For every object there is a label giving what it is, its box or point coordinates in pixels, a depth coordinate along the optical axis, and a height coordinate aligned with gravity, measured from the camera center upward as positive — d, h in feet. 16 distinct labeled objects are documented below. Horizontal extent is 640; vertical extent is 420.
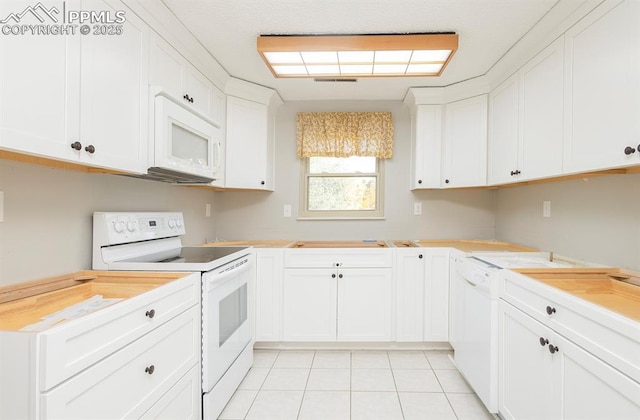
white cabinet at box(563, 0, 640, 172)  4.00 +1.91
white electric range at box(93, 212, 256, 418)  5.10 -1.16
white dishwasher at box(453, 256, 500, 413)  5.56 -2.42
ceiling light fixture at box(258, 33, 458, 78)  6.08 +3.45
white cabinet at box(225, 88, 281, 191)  8.54 +2.03
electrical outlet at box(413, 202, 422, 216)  10.01 +0.09
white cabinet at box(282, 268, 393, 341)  8.28 -2.63
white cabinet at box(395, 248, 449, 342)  8.31 -2.37
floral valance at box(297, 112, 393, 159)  9.84 +2.51
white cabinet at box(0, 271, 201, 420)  2.63 -1.62
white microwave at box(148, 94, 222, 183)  5.10 +1.25
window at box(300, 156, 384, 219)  10.16 +0.86
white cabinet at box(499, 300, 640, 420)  3.14 -2.13
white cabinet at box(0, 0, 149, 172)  3.09 +1.44
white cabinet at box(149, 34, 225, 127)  5.38 +2.76
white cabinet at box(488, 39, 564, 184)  5.51 +2.00
